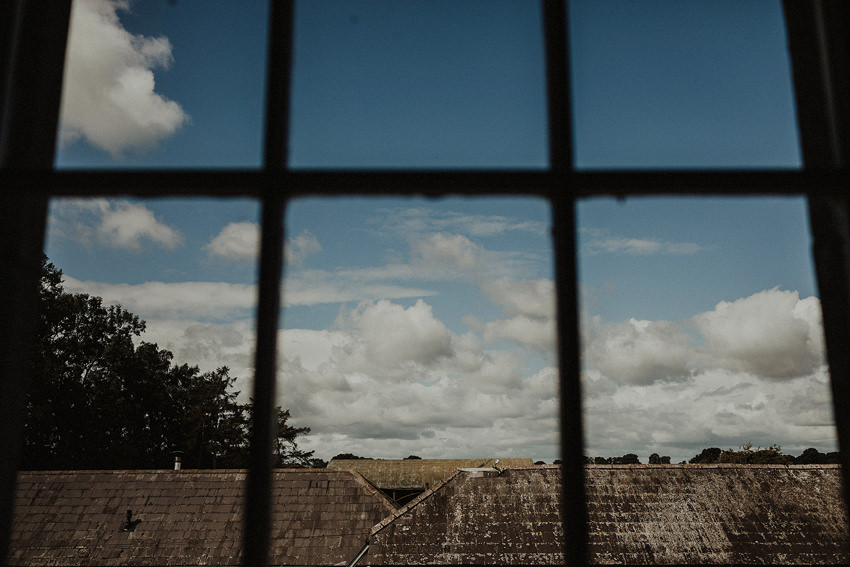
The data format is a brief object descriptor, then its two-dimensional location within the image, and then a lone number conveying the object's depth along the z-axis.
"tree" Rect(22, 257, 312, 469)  20.75
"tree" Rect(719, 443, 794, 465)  29.51
